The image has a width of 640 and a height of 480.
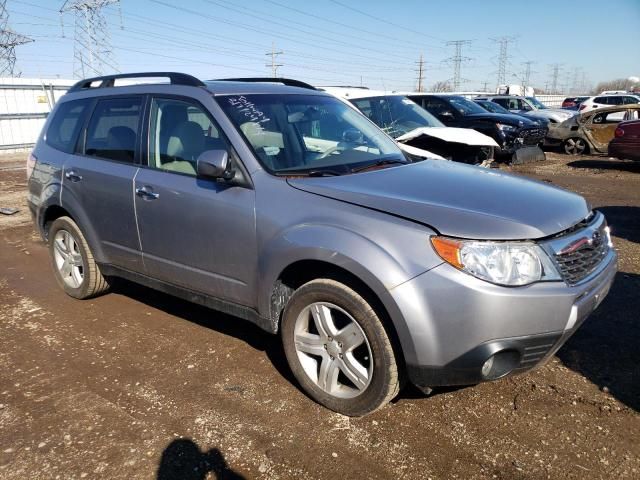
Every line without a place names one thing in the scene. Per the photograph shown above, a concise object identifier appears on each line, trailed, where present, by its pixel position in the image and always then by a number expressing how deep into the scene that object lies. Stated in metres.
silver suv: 2.52
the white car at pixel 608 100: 25.66
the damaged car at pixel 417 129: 8.34
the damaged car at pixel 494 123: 12.37
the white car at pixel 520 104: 20.38
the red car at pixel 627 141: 11.62
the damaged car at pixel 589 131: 14.54
